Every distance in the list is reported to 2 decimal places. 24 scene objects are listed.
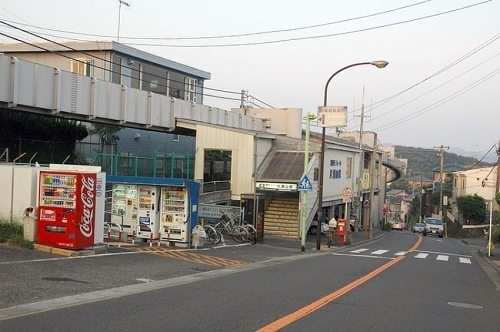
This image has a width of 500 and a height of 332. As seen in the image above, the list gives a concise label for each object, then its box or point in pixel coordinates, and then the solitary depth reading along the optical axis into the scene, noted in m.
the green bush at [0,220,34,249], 17.45
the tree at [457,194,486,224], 70.44
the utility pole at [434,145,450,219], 75.82
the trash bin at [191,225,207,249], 23.50
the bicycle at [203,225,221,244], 25.66
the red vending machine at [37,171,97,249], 17.36
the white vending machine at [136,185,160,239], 23.66
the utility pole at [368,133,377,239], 46.56
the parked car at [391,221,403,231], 83.38
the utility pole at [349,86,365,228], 49.27
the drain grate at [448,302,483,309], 12.46
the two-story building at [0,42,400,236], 34.00
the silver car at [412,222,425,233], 67.28
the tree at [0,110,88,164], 32.25
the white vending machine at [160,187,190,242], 23.34
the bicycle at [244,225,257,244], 28.30
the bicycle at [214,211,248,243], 28.05
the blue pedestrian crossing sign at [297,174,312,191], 26.77
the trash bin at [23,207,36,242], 17.77
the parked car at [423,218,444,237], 61.94
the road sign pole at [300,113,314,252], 27.06
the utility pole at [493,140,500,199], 52.81
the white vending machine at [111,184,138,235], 23.94
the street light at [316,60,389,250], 28.49
